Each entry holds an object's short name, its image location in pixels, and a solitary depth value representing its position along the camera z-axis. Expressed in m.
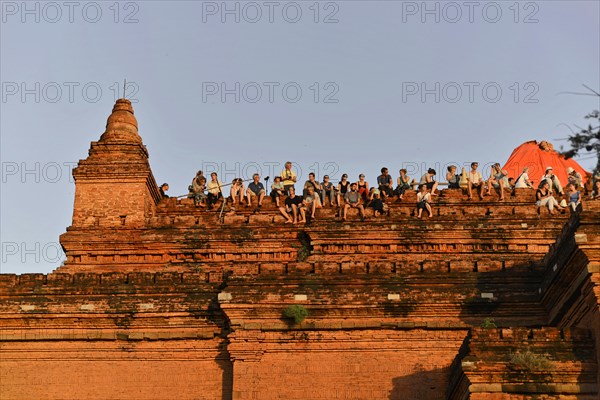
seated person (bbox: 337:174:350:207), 41.00
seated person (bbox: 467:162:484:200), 40.88
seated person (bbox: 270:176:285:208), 41.38
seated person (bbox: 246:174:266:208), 41.22
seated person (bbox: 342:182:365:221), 39.03
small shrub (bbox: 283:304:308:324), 32.25
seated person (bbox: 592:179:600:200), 37.62
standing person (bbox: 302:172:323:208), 40.88
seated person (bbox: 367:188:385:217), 39.59
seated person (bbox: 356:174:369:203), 41.22
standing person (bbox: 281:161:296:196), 43.06
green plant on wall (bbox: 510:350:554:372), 27.61
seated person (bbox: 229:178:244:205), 41.31
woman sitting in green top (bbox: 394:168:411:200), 41.34
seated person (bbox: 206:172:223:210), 41.56
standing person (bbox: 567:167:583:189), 40.81
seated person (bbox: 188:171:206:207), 41.53
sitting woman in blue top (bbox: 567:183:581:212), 38.72
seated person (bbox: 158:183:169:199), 42.48
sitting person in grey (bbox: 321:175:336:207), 40.73
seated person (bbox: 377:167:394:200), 41.20
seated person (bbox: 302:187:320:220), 39.59
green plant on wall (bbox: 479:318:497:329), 29.56
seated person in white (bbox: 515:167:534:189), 42.31
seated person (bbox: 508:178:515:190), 41.31
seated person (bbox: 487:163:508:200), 40.94
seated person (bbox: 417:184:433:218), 39.38
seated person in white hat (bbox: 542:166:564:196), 41.22
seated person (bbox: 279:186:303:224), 39.44
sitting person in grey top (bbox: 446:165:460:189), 42.16
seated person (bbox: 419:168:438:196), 41.19
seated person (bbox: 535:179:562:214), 39.59
